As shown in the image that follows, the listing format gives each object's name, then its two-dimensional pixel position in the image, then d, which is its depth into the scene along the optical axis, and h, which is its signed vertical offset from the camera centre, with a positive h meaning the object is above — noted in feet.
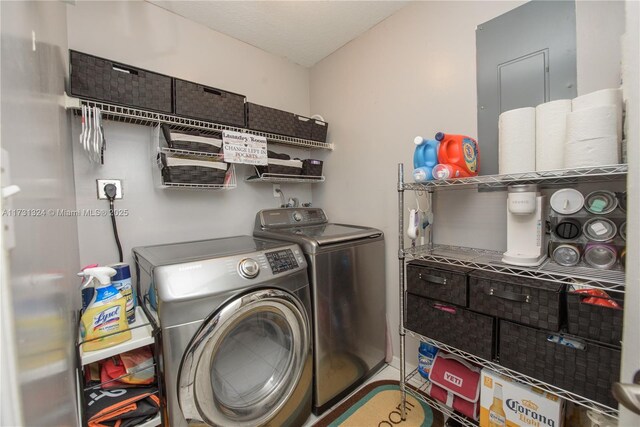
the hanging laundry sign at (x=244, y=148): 5.35 +1.32
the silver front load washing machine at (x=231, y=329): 3.28 -1.78
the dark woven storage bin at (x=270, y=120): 5.65 +2.04
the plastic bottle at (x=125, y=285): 3.78 -1.10
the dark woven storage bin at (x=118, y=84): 3.81 +2.07
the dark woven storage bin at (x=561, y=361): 2.75 -1.93
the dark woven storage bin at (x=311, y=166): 6.97 +1.09
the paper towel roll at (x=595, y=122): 2.81 +0.85
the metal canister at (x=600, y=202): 3.21 -0.05
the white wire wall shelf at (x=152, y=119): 4.02 +1.70
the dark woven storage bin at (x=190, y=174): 4.81 +0.71
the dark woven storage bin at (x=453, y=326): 3.62 -1.93
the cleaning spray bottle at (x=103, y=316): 3.21 -1.34
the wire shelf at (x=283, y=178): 6.12 +0.74
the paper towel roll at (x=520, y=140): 3.44 +0.82
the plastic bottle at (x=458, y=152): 3.92 +0.79
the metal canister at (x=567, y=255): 3.42 -0.76
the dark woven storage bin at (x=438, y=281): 3.84 -1.26
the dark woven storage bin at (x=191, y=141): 4.75 +1.34
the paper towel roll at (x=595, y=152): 2.81 +0.52
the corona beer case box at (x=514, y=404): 3.16 -2.69
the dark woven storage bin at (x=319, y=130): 6.80 +2.05
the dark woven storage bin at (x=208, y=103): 4.72 +2.08
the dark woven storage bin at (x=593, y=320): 2.71 -1.35
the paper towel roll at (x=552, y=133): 3.20 +0.84
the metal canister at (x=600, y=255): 3.20 -0.73
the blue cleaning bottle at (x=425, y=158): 4.11 +0.74
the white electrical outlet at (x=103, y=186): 4.69 +0.49
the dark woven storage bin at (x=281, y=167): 6.11 +0.99
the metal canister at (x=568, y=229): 3.46 -0.41
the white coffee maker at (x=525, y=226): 3.46 -0.37
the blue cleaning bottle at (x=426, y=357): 4.79 -2.94
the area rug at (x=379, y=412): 4.63 -3.97
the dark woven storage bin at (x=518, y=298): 3.09 -1.28
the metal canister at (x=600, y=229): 3.20 -0.40
